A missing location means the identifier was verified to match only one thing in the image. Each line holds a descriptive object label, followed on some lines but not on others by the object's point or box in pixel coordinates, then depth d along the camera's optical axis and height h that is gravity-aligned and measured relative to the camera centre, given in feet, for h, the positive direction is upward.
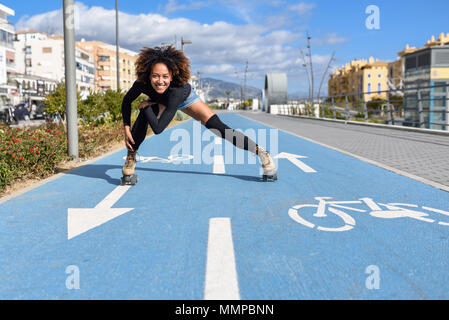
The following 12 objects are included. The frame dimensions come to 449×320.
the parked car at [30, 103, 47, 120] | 138.30 +1.03
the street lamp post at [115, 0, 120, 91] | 96.78 +18.09
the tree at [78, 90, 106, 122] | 52.54 +1.15
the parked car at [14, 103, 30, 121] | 122.16 +0.93
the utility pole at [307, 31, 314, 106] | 149.85 +20.49
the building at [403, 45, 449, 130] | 98.73 +10.37
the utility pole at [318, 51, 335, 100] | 149.94 +14.84
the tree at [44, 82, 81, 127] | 44.62 +1.47
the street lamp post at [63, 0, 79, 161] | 27.71 +1.47
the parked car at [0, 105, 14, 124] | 94.07 +0.52
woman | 18.31 +0.78
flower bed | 20.99 -1.79
